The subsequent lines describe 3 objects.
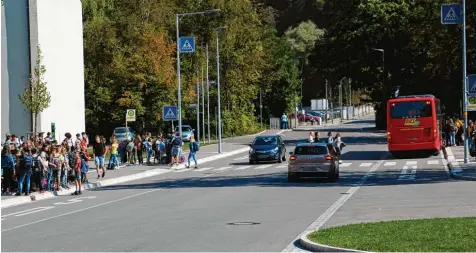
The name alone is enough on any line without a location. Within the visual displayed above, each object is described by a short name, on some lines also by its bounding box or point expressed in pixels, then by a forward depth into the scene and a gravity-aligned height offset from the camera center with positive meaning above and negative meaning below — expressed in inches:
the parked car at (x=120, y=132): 2559.1 -51.1
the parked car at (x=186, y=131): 2780.5 -57.1
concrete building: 2020.2 +159.8
